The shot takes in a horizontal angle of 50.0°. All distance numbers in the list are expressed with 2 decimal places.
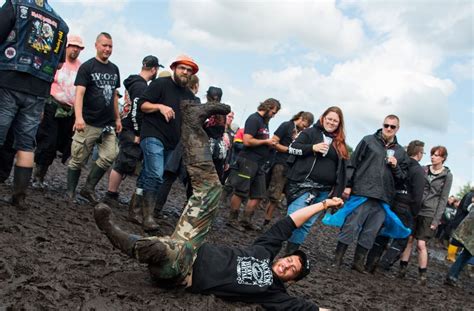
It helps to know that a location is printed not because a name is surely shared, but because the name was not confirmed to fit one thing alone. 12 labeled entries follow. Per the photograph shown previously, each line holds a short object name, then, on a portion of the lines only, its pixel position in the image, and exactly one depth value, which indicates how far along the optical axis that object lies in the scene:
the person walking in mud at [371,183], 7.19
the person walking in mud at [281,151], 9.18
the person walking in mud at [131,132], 7.33
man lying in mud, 3.71
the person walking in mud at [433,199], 8.20
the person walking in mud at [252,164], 8.47
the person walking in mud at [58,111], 7.11
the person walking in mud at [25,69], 5.07
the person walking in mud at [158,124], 5.99
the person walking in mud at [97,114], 6.69
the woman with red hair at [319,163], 6.65
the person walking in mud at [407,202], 7.60
